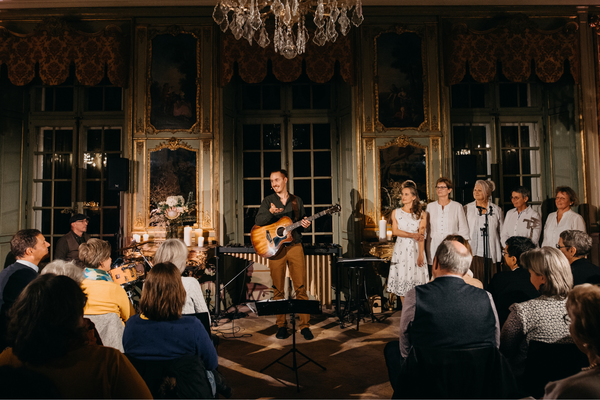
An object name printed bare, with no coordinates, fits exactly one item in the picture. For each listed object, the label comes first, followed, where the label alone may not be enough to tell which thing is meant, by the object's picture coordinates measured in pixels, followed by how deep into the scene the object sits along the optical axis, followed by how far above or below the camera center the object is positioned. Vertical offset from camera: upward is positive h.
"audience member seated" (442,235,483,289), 2.64 -0.43
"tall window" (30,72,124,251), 6.85 +1.17
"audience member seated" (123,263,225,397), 1.96 -0.55
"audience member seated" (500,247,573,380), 2.12 -0.53
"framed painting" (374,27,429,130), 6.44 +2.12
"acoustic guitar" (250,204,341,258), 4.85 -0.20
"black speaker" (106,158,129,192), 5.85 +0.69
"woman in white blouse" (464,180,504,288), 5.43 -0.25
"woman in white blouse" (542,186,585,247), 5.14 -0.04
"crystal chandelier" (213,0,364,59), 3.65 +1.88
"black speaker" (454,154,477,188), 5.82 +0.66
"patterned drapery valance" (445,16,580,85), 6.38 +2.59
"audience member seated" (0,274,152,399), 1.30 -0.42
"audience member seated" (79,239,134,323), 2.59 -0.48
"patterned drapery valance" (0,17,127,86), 6.28 +2.60
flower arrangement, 5.91 +0.11
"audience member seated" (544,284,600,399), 1.27 -0.45
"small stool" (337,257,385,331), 5.03 -0.93
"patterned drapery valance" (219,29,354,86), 6.31 +2.46
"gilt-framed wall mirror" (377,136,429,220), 6.32 +0.75
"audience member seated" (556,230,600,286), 3.06 -0.25
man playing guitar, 4.94 -0.37
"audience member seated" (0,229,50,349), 2.73 -0.33
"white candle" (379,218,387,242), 5.65 -0.18
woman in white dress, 5.19 -0.37
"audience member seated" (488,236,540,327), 2.70 -0.50
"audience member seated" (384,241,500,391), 1.97 -0.48
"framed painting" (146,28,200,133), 6.36 +2.17
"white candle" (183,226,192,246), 5.87 -0.22
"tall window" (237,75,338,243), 6.91 +1.28
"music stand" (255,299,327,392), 3.22 -0.71
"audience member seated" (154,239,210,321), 2.82 -0.32
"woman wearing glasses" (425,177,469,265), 5.18 -0.04
